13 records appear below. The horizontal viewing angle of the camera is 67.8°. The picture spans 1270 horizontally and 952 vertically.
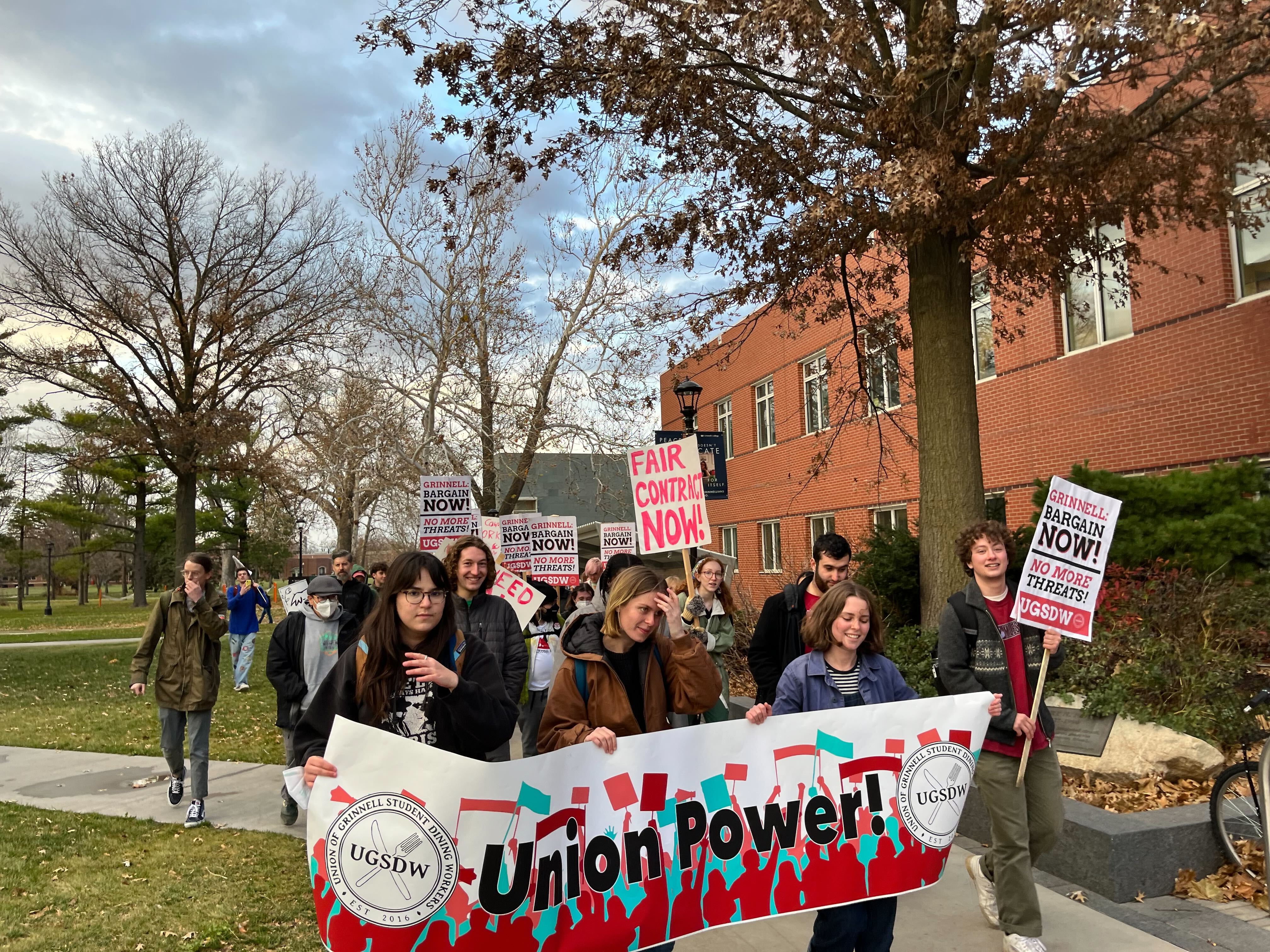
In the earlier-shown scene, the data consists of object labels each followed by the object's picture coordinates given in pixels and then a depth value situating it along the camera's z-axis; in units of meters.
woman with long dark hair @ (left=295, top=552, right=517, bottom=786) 3.39
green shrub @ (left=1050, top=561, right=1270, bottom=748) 7.07
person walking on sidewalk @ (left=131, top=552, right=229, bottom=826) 7.47
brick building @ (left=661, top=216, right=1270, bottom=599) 12.20
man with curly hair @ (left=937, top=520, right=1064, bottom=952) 4.48
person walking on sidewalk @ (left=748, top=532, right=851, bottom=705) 5.96
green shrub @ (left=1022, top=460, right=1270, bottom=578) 9.27
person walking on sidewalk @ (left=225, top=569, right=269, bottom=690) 15.34
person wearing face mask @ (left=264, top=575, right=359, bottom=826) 7.16
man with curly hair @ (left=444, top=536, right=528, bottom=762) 6.09
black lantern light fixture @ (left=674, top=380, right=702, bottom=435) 13.65
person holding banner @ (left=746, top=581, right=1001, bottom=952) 4.03
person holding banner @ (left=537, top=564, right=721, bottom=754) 3.81
